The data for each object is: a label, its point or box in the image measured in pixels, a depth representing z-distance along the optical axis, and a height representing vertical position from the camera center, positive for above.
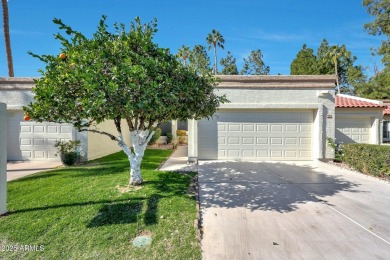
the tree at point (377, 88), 24.75 +5.22
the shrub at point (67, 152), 9.75 -0.97
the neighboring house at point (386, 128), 16.56 +0.36
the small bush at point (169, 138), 19.48 -0.63
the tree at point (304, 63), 30.98 +9.79
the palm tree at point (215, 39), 41.19 +17.07
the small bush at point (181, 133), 20.54 -0.19
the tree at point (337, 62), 31.44 +10.29
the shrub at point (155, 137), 17.41 -0.51
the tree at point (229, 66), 41.90 +12.45
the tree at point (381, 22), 17.97 +9.08
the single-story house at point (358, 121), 11.65 +0.61
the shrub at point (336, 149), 10.53 -0.80
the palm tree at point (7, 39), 14.48 +6.00
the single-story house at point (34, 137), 10.96 -0.37
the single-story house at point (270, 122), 10.67 +0.45
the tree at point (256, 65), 43.75 +13.16
